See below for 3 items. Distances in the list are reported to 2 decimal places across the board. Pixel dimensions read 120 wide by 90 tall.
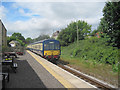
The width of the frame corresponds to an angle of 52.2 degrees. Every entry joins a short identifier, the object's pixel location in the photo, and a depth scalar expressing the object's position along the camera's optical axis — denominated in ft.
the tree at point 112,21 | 42.92
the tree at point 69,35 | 106.93
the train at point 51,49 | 47.65
